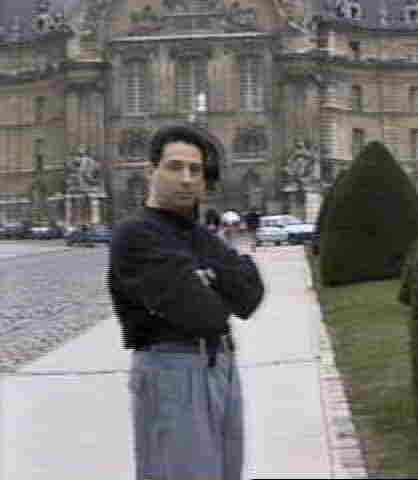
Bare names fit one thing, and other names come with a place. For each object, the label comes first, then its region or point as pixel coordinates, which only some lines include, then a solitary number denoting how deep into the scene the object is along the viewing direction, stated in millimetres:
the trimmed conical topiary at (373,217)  20438
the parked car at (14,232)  67188
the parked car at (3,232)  67562
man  4445
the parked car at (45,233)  65062
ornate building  67188
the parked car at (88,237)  55250
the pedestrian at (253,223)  50375
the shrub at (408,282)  7629
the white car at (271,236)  51000
